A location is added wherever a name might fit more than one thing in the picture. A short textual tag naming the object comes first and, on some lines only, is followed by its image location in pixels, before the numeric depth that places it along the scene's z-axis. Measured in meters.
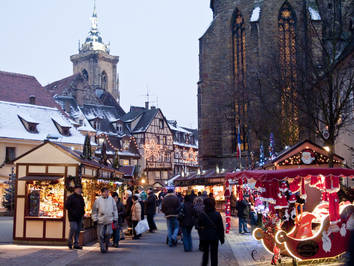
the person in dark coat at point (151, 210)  21.72
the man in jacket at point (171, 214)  16.31
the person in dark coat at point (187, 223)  14.91
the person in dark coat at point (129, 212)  19.97
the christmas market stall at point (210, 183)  37.41
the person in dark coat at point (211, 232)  9.95
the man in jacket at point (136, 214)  18.94
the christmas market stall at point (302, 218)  11.56
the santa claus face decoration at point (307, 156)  19.45
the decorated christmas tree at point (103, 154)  22.68
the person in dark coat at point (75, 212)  14.80
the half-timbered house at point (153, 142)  73.06
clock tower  114.28
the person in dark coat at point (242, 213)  20.47
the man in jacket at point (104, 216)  14.47
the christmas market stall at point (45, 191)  15.94
